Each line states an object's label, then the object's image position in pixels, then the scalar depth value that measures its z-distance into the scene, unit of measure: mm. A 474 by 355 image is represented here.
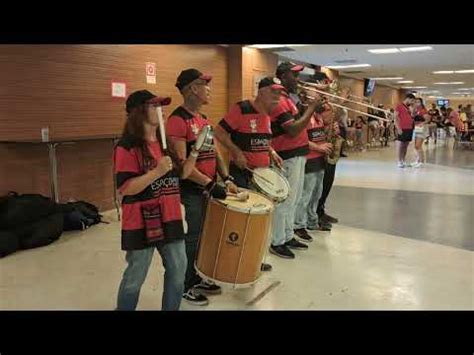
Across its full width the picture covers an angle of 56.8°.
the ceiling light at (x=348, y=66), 12445
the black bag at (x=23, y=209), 4086
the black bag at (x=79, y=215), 4680
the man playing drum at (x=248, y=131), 3307
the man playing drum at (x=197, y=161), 2666
